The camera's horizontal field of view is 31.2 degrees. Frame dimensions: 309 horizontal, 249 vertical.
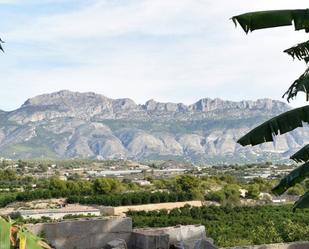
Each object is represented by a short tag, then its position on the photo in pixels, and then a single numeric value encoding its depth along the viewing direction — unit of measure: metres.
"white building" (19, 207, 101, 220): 41.53
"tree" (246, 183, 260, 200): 58.25
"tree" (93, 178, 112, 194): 59.50
